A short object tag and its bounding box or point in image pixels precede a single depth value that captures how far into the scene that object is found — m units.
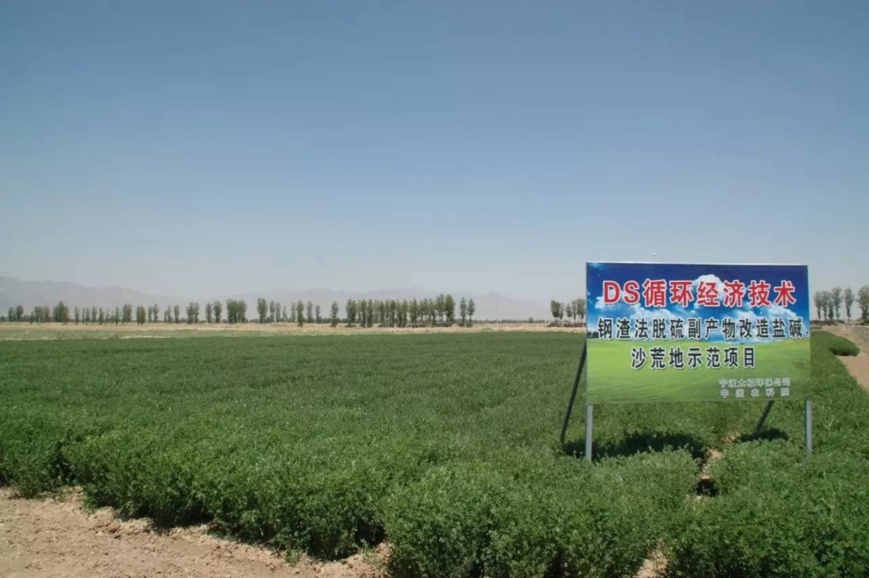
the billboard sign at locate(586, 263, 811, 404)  9.55
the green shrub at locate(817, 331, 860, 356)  47.38
